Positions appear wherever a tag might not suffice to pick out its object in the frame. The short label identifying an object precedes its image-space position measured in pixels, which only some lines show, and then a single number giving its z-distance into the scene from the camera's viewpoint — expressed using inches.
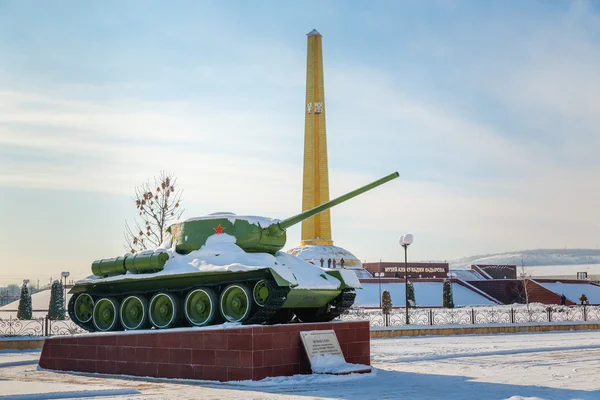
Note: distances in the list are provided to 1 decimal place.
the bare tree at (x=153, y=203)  1378.0
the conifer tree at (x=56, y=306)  1286.9
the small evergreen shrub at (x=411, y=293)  1677.3
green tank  546.6
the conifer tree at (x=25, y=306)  1306.6
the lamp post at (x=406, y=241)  1141.1
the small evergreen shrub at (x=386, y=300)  1420.5
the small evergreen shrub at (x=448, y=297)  1669.7
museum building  2480.3
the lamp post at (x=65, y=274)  1542.3
